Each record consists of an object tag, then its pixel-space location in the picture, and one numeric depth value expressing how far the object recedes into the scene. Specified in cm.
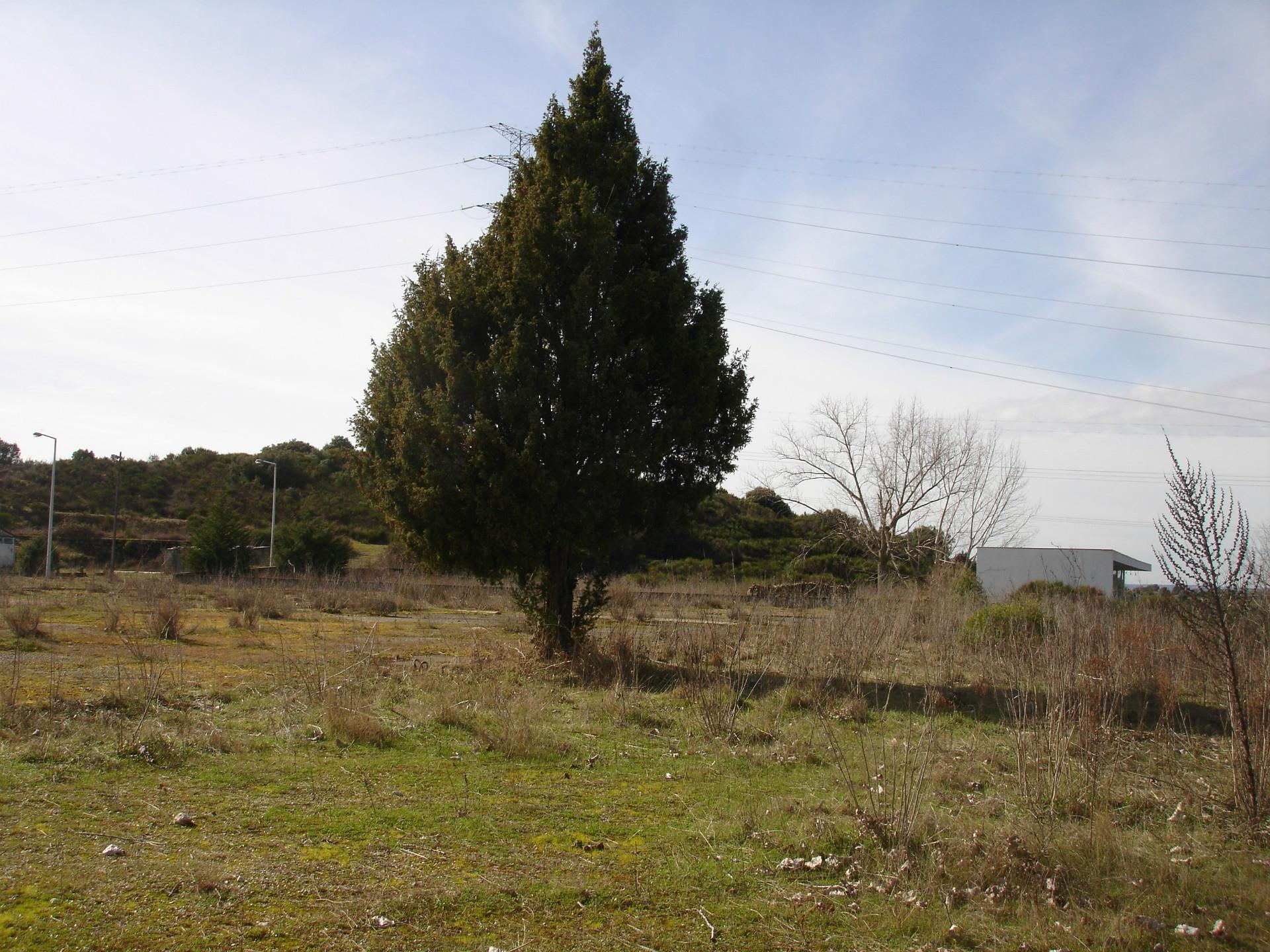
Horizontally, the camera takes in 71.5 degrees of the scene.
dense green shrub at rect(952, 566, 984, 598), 2080
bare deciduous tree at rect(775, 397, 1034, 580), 3712
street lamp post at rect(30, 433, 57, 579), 3662
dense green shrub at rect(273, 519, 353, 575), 3662
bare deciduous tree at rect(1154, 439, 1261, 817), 550
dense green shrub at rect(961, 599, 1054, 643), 1365
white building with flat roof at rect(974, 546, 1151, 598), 3931
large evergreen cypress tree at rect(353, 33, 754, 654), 1177
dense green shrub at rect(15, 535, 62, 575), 3975
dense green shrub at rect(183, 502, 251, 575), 3422
